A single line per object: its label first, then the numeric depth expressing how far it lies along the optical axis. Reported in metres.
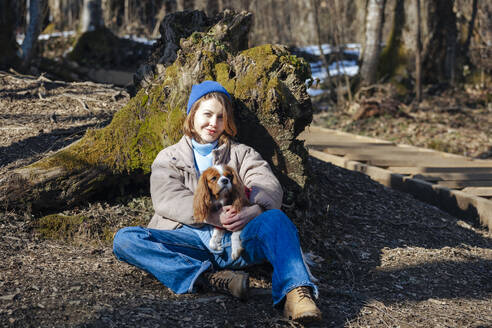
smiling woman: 3.14
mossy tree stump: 4.25
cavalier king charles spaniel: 3.22
